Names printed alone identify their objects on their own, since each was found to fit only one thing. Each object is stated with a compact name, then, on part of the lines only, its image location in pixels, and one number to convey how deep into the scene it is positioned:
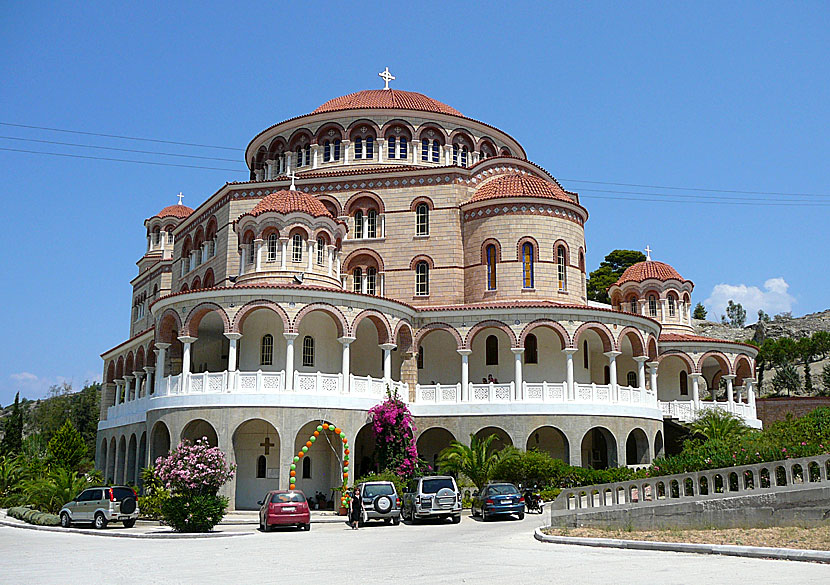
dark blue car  27.78
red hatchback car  25.42
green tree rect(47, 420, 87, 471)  51.34
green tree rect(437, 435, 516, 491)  33.12
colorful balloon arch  31.39
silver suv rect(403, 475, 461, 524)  27.44
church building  33.25
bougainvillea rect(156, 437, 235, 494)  24.27
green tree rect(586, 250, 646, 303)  76.69
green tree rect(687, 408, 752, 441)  39.03
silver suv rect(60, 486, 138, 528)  27.53
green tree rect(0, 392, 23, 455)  68.99
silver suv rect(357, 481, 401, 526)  27.22
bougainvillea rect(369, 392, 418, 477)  33.47
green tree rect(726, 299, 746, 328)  115.46
